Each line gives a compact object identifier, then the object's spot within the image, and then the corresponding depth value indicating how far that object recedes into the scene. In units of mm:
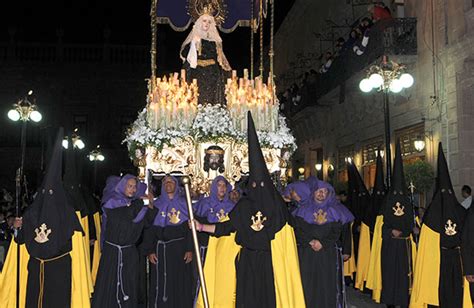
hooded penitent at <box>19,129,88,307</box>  6051
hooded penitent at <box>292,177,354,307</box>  7254
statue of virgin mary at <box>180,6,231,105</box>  12406
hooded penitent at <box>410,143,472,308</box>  7641
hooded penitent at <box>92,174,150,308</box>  6934
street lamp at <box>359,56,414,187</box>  11727
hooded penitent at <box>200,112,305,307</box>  6012
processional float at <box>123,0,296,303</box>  11047
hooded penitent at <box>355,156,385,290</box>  10125
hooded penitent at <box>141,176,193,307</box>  7980
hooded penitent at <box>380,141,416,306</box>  8555
